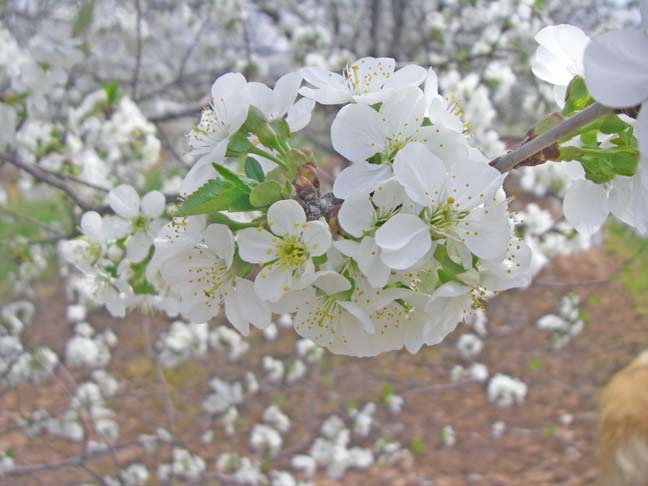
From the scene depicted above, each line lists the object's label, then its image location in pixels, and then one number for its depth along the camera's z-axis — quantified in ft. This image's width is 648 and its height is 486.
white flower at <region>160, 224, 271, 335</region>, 0.53
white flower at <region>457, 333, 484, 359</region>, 2.90
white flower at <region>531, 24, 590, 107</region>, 0.55
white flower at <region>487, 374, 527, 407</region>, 2.68
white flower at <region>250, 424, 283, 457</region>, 2.45
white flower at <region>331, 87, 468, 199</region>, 0.50
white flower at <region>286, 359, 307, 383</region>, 2.71
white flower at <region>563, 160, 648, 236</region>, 0.50
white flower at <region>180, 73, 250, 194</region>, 0.53
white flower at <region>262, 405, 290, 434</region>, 2.59
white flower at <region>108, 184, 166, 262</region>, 0.77
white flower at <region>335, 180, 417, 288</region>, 0.46
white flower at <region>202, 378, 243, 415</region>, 2.66
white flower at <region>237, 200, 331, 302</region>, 0.49
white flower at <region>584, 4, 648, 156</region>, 0.36
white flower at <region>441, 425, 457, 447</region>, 2.64
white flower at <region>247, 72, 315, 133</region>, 0.56
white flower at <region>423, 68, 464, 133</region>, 0.52
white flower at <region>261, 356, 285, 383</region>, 2.81
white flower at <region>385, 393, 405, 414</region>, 2.58
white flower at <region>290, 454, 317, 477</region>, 2.33
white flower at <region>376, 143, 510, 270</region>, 0.46
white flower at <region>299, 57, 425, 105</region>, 0.53
